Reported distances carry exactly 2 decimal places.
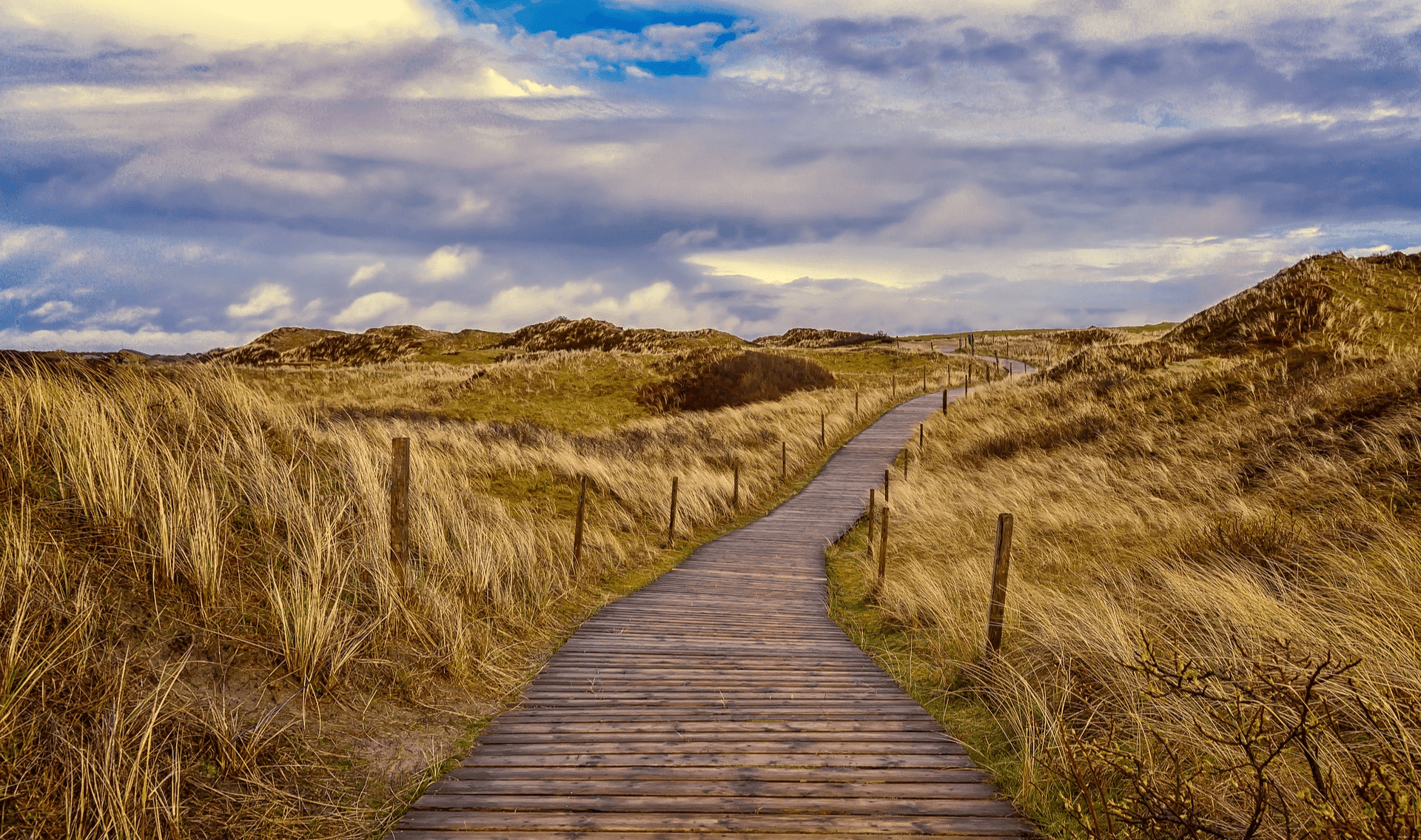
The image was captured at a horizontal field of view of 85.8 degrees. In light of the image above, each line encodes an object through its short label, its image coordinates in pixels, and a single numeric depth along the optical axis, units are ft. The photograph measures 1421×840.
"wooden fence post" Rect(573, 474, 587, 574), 35.01
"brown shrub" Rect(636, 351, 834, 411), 119.44
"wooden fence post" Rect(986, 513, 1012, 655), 20.57
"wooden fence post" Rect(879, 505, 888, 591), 31.42
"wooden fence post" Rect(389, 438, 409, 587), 21.90
